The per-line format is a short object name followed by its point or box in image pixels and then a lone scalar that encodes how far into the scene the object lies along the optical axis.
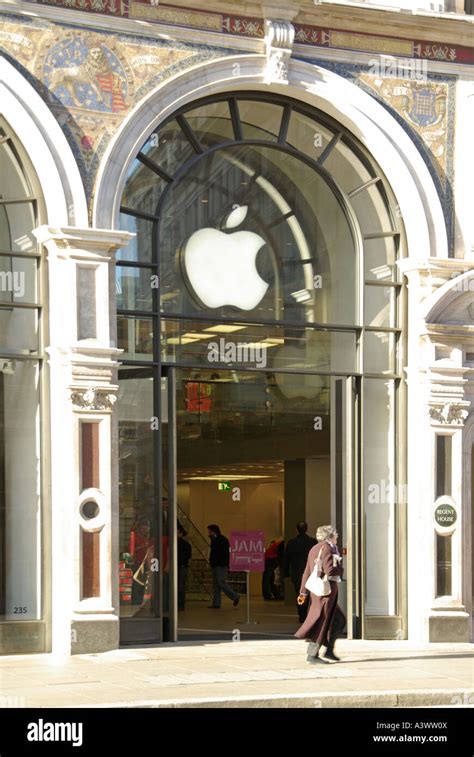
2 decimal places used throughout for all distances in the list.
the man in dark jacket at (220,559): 26.00
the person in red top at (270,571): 29.80
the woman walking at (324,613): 17.94
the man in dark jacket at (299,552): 23.66
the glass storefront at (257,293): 19.88
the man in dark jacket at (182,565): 26.41
